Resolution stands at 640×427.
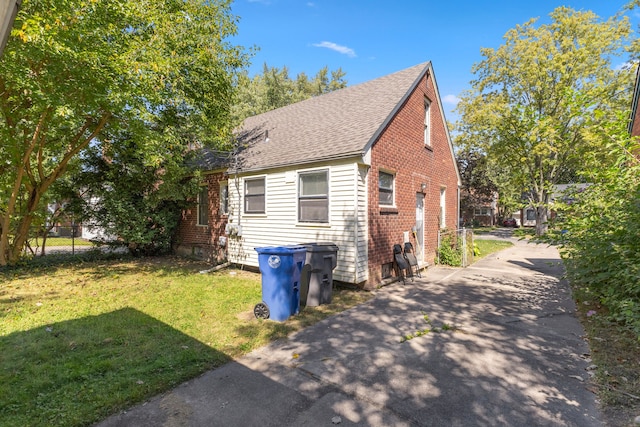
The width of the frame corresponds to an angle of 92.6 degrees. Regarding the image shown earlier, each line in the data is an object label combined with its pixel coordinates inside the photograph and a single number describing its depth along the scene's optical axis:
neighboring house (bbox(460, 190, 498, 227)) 34.44
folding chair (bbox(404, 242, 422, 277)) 9.14
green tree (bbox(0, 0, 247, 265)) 6.39
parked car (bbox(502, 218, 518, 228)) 44.62
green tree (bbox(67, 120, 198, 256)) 11.12
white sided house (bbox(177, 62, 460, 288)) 7.76
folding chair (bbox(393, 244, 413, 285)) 8.64
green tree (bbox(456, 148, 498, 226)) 32.69
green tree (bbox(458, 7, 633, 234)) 20.70
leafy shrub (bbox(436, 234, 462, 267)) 11.56
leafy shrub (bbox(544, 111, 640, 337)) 4.07
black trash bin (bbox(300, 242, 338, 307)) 6.46
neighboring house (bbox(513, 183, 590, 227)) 45.85
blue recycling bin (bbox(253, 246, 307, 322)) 5.65
